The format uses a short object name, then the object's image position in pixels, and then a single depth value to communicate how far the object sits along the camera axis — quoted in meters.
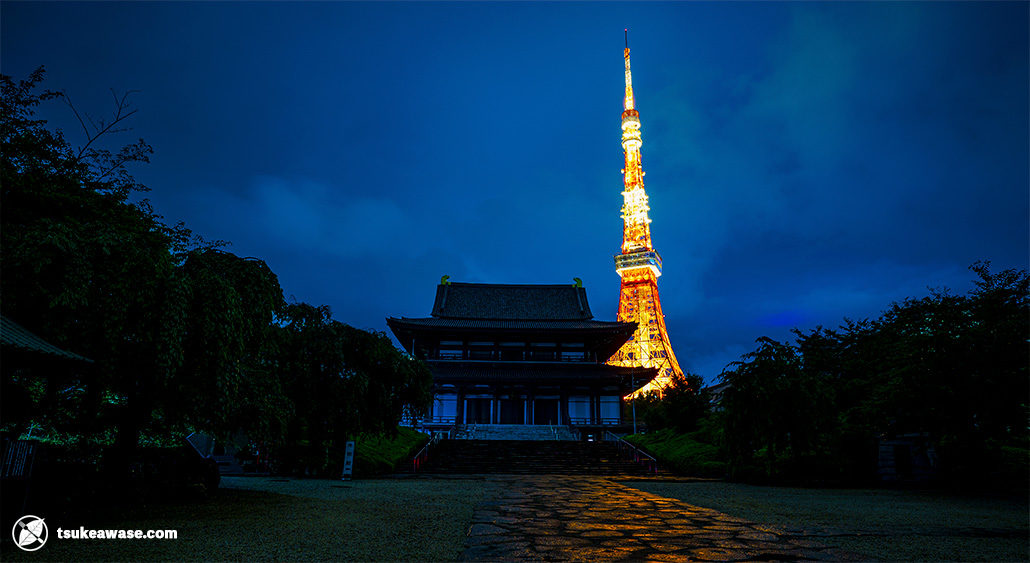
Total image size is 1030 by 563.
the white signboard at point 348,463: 15.89
